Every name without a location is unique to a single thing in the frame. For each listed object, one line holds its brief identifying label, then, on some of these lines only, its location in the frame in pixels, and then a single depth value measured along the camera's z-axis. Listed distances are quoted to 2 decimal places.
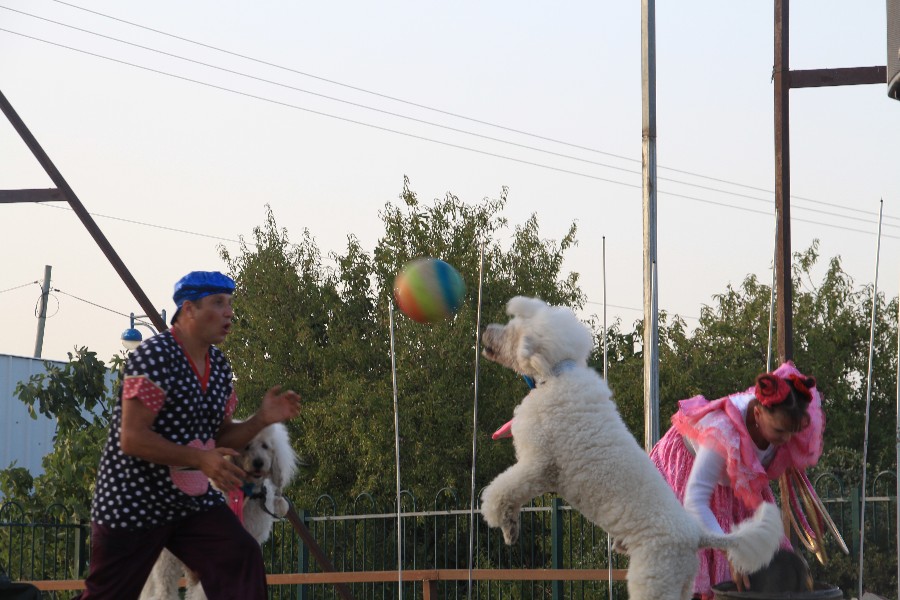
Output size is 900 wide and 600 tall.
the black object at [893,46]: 8.63
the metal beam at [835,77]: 13.32
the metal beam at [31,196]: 12.96
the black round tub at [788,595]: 7.89
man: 7.11
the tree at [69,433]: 21.70
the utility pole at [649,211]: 16.15
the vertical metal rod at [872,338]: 10.49
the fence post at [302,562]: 16.08
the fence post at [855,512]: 14.49
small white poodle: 9.26
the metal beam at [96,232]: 12.71
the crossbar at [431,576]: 13.09
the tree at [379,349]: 36.94
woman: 8.46
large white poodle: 7.85
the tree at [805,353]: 44.29
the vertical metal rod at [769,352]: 10.86
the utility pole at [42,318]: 72.33
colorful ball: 10.02
